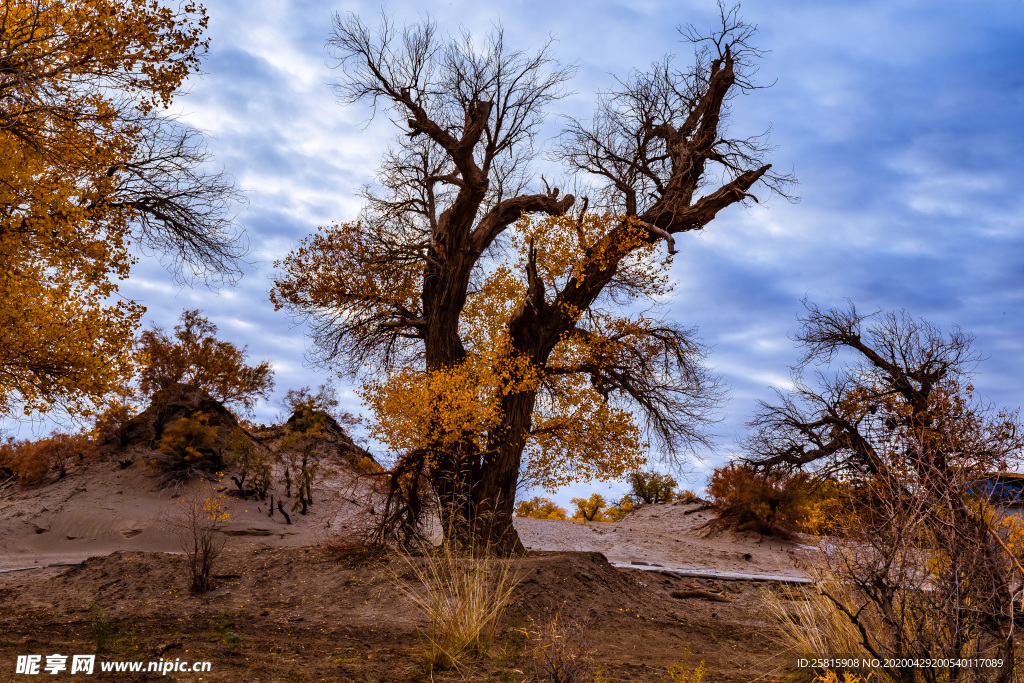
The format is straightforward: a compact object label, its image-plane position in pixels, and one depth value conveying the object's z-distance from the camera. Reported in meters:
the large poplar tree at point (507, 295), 11.38
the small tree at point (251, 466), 16.39
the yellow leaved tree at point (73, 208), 9.12
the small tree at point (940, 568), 4.10
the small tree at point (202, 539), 9.80
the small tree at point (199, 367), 19.06
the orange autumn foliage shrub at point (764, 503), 17.80
